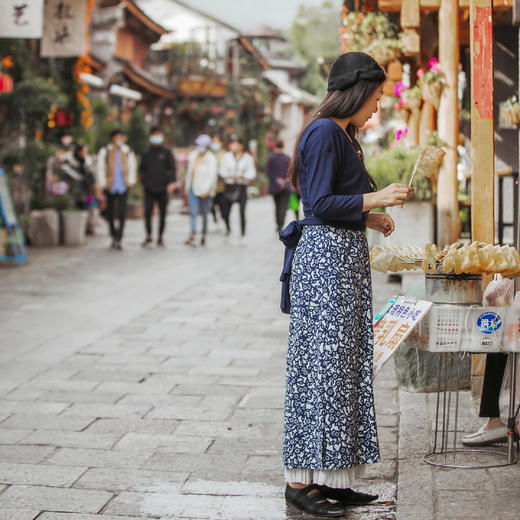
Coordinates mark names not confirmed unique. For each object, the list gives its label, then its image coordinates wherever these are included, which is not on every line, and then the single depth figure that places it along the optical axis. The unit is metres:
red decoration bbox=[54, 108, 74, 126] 16.97
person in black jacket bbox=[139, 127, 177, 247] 15.56
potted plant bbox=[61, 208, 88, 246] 15.96
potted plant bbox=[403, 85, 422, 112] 10.23
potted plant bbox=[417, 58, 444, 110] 8.80
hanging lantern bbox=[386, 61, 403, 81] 11.13
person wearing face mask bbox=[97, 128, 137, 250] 15.45
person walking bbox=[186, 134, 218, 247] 16.00
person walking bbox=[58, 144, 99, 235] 16.97
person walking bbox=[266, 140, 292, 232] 17.53
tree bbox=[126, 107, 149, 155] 24.91
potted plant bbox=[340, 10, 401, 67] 9.96
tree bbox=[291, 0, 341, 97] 67.00
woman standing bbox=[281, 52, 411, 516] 3.80
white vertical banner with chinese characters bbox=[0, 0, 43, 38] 12.14
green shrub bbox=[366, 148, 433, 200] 9.08
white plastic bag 4.35
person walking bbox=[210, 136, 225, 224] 17.34
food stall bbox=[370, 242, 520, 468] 4.05
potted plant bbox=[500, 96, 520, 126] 7.18
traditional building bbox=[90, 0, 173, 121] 22.83
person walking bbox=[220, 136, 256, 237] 17.19
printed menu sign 4.02
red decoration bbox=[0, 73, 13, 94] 13.34
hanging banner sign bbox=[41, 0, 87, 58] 14.88
